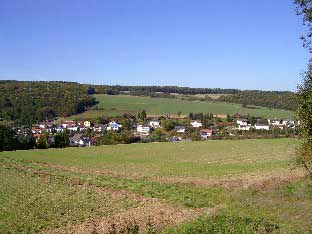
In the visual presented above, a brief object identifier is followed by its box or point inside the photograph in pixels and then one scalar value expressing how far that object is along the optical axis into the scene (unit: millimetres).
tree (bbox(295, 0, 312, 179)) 17062
